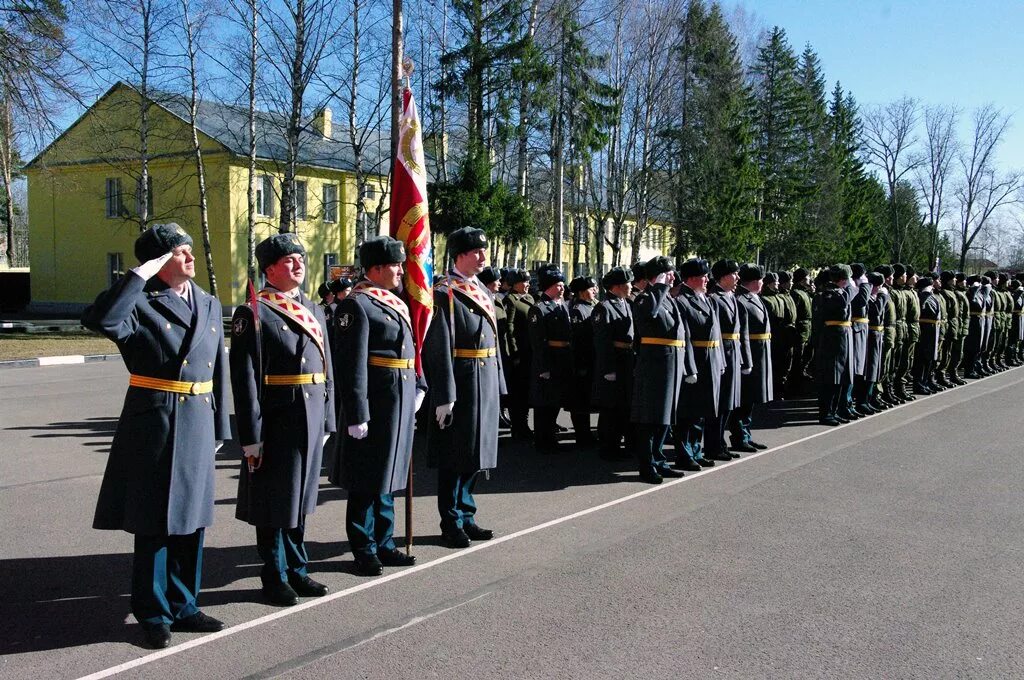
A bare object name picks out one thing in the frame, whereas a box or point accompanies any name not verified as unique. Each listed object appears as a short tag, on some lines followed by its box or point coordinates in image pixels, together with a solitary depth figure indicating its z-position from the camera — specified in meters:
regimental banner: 5.89
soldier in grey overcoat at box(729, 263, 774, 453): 9.20
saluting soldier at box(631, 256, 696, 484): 7.59
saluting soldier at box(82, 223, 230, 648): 4.00
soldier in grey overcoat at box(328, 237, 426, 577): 5.07
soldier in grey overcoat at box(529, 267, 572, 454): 9.08
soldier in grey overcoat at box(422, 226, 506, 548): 5.68
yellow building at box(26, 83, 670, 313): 34.84
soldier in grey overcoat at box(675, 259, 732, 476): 8.10
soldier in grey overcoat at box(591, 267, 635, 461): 8.70
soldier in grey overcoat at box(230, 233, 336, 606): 4.52
